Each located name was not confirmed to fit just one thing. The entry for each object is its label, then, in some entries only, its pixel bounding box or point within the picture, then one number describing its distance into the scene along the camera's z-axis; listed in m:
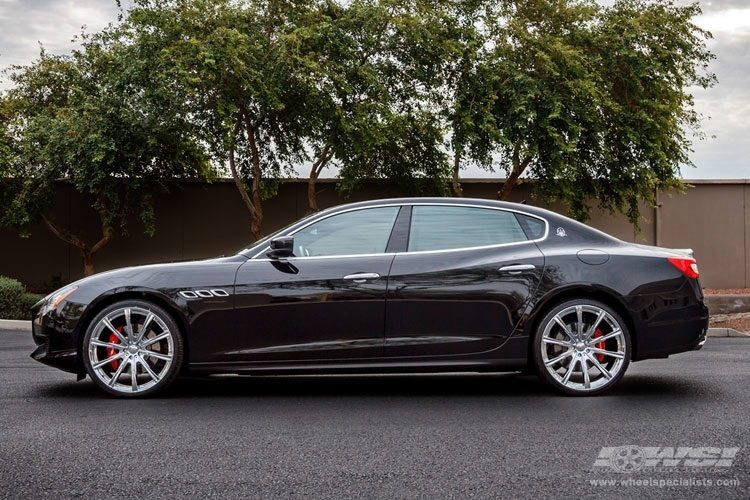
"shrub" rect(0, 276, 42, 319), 15.41
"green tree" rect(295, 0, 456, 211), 18.14
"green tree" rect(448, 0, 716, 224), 19.14
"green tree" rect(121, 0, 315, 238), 17.48
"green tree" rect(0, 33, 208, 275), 18.56
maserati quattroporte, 6.37
